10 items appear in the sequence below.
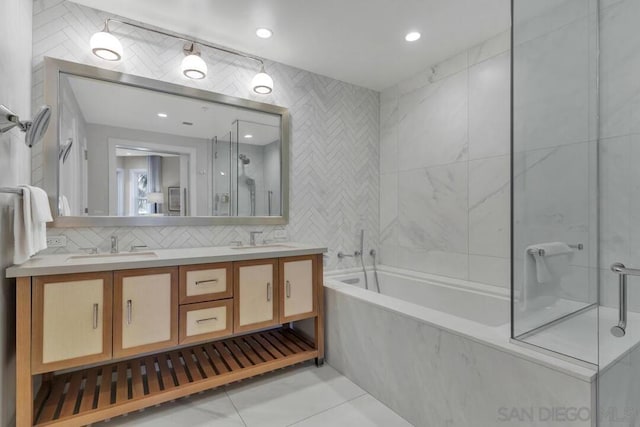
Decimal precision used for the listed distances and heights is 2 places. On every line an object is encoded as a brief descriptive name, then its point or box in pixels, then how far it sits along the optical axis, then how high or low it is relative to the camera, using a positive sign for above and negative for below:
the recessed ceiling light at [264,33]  2.32 +1.36
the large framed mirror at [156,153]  2.01 +0.44
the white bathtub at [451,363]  1.18 -0.72
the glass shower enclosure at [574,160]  1.47 +0.26
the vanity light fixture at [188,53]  1.95 +1.09
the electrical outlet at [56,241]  1.95 -0.18
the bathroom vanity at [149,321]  1.48 -0.62
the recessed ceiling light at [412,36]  2.39 +1.39
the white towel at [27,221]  1.46 -0.04
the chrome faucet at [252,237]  2.58 -0.20
